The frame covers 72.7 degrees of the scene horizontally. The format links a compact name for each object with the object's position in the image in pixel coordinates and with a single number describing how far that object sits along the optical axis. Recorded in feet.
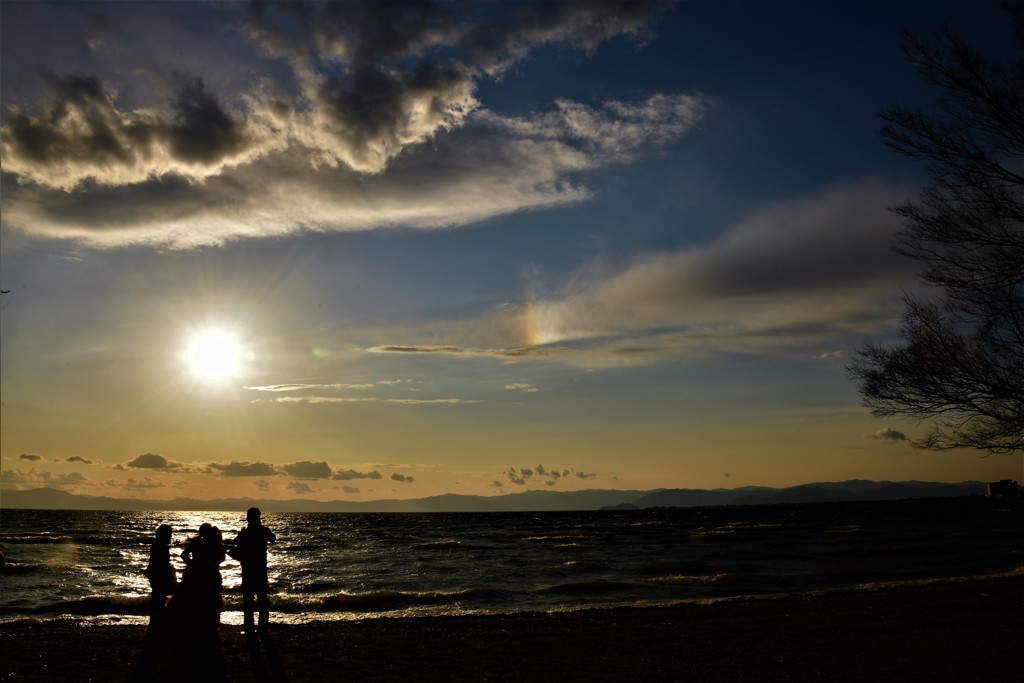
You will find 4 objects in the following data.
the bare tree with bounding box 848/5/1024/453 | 35.47
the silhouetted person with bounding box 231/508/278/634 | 39.37
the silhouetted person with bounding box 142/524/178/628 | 30.30
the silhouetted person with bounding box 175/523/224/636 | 28.71
